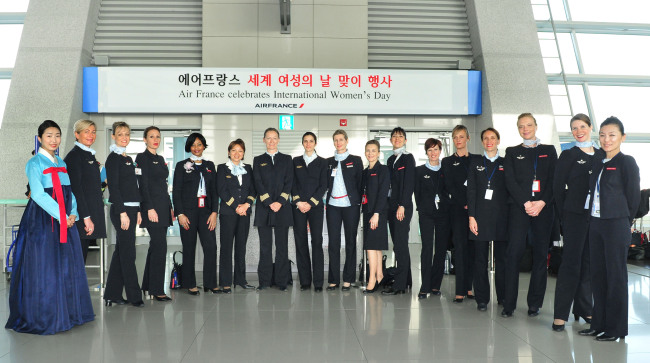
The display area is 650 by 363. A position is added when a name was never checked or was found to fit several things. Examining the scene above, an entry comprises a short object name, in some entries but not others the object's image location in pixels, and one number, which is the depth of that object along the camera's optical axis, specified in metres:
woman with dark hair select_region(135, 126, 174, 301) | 4.92
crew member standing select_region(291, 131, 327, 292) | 5.60
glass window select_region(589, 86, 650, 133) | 10.99
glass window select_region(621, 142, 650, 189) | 10.82
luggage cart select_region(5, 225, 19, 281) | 6.36
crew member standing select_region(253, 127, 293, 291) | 5.60
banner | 9.05
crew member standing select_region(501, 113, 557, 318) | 4.42
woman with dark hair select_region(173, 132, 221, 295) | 5.36
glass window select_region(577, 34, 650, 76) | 11.29
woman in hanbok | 3.84
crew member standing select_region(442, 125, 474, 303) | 5.07
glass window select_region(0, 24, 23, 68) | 10.80
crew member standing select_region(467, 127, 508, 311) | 4.61
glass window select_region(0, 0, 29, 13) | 11.00
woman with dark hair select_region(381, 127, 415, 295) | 5.32
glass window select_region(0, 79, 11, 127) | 10.41
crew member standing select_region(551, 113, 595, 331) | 4.00
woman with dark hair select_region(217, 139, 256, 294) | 5.48
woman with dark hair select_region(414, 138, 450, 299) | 5.25
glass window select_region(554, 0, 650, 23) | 11.49
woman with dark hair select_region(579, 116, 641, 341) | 3.69
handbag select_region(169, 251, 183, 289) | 5.62
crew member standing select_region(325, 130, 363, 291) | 5.53
